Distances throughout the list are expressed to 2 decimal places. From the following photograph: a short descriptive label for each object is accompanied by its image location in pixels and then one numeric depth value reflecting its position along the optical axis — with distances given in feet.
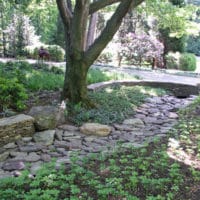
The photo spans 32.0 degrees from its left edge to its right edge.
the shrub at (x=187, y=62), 46.88
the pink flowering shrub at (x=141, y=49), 41.86
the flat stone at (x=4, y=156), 12.32
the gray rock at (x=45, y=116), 15.08
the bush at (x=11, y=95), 16.02
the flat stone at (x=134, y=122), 17.49
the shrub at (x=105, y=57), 47.45
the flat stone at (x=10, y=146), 13.38
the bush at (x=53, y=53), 42.37
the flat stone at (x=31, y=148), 13.21
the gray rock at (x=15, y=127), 13.56
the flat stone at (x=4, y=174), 10.74
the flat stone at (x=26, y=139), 14.14
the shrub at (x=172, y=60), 46.44
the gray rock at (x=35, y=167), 11.09
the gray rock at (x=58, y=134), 14.74
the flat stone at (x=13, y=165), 11.39
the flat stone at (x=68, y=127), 15.86
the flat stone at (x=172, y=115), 19.66
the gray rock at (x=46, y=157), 12.27
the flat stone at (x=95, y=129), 15.53
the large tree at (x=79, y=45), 18.12
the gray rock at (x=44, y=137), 14.11
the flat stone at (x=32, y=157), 12.23
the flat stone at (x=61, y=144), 13.83
